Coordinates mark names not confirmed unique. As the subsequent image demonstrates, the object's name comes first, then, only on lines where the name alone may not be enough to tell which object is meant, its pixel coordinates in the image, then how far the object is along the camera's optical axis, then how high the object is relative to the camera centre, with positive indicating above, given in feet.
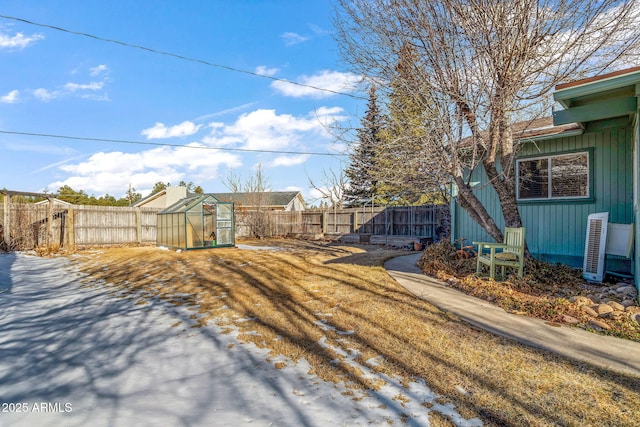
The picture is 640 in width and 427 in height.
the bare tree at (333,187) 72.90 +5.32
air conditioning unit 18.44 -2.09
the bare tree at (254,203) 62.69 +1.58
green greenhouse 43.09 -1.74
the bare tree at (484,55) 16.83 +8.46
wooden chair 17.39 -2.40
